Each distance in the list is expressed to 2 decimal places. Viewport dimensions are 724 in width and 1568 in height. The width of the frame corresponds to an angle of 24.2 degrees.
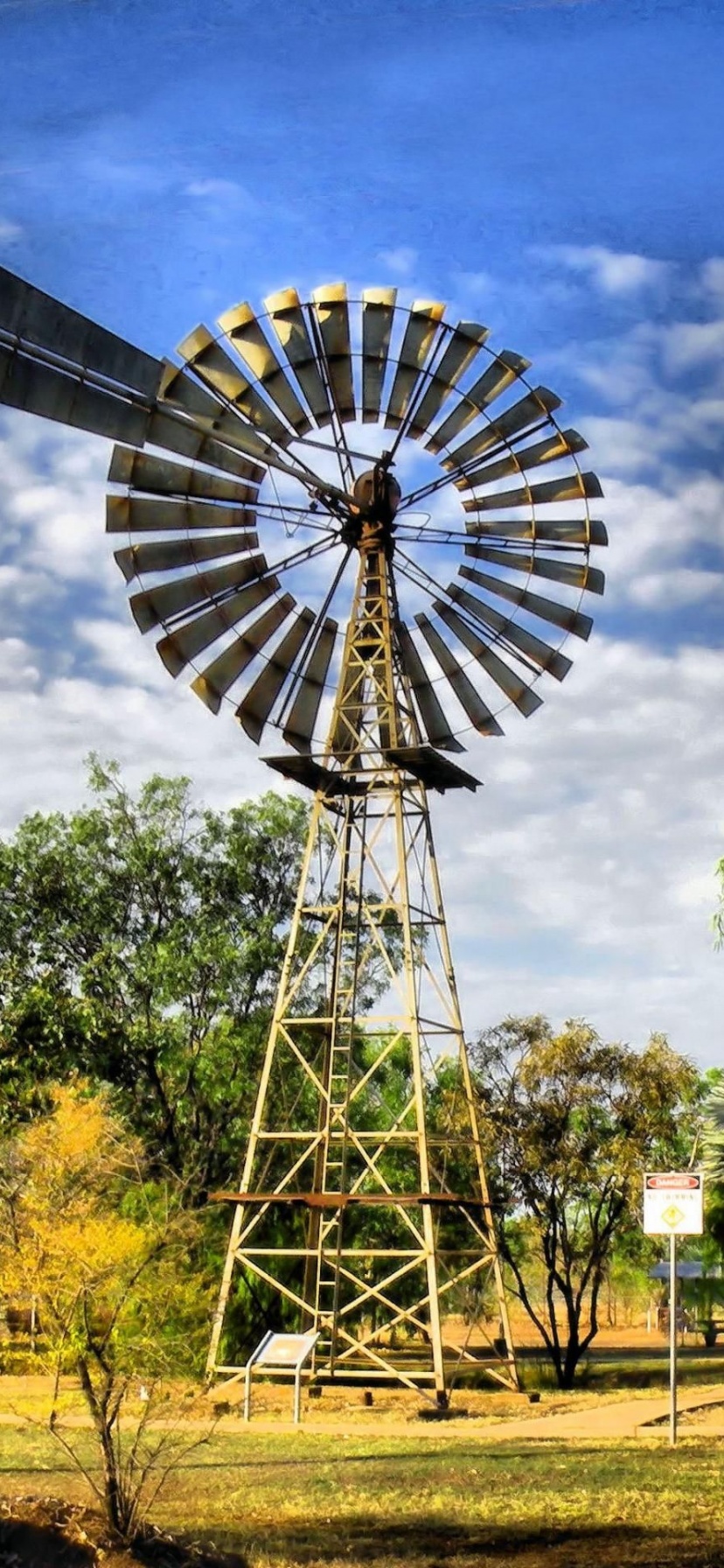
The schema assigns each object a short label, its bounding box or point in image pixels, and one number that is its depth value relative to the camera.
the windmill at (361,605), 23.58
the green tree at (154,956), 36.22
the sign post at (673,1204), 15.82
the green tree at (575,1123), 27.75
